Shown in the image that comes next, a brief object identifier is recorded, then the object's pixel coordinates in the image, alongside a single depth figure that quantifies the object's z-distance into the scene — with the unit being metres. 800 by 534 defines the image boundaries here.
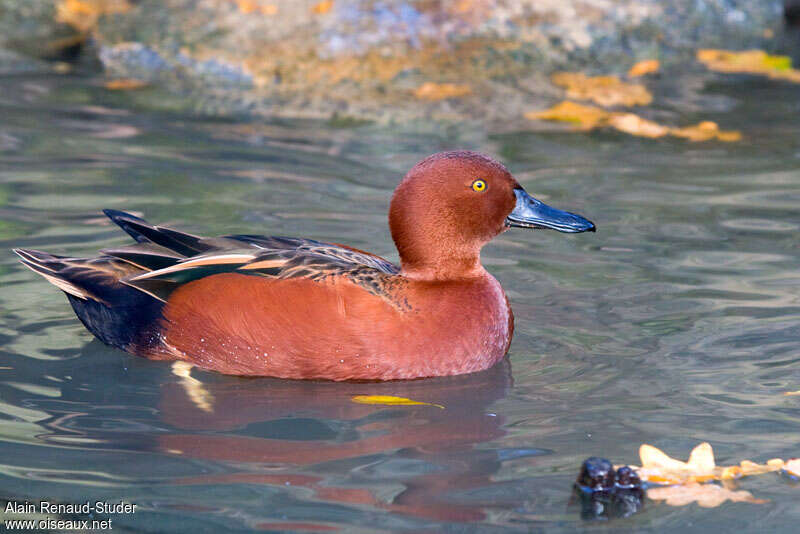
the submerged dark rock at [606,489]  7.98
